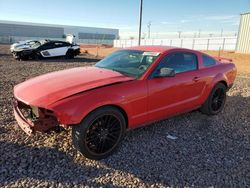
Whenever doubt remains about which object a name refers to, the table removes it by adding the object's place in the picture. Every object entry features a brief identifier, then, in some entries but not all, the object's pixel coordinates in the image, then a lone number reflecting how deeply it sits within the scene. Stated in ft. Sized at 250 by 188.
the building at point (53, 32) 179.87
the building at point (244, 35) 59.88
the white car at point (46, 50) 38.22
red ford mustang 7.70
